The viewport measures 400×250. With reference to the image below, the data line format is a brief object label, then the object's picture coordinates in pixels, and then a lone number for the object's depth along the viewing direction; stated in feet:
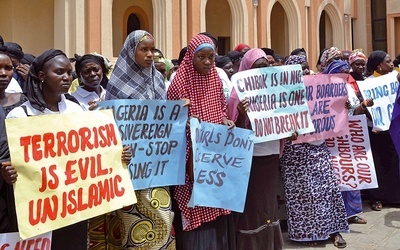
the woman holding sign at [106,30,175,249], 11.16
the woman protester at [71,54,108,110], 14.70
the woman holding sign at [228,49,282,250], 13.89
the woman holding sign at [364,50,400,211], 22.13
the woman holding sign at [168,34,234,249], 12.20
